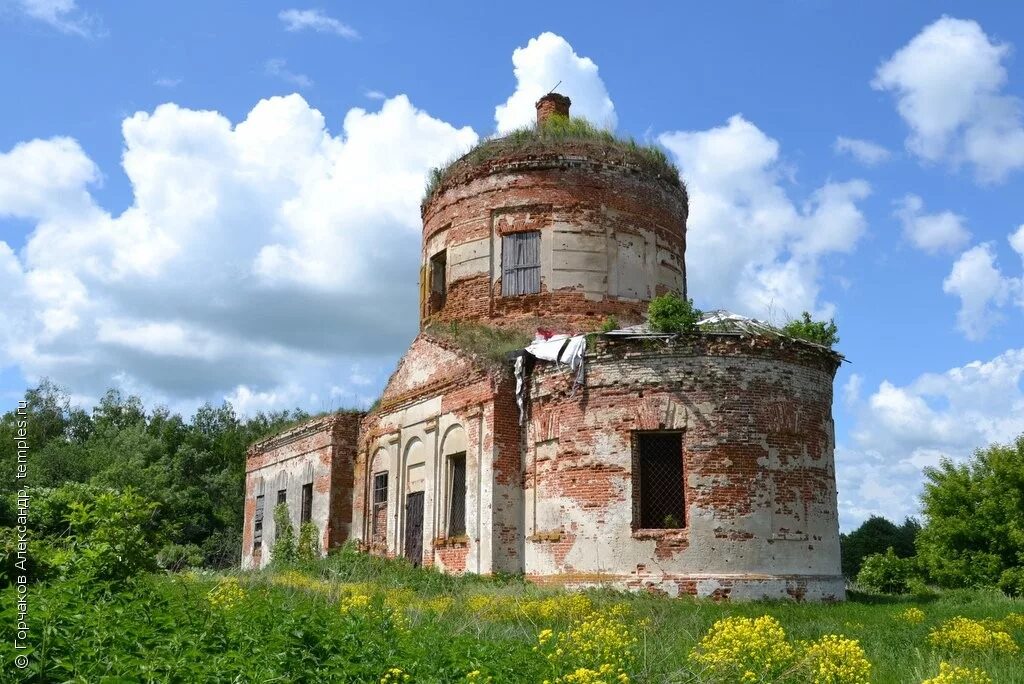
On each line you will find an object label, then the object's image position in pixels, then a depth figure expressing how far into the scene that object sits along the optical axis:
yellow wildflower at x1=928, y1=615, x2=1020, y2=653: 9.11
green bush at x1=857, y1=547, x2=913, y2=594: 25.94
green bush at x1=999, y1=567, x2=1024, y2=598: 22.96
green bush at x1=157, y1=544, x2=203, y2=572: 29.20
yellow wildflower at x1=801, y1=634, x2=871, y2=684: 6.65
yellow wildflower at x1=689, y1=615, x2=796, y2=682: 6.89
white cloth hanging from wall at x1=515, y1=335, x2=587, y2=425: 15.65
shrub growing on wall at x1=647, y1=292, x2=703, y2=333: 15.27
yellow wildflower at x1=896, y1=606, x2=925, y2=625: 12.06
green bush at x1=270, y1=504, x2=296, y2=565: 21.42
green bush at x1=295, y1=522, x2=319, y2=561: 21.03
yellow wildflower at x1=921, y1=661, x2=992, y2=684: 5.75
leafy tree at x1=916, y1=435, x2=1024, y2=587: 23.98
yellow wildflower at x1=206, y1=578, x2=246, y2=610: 8.86
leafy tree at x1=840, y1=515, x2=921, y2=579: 30.86
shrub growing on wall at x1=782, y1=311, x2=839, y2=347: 16.23
